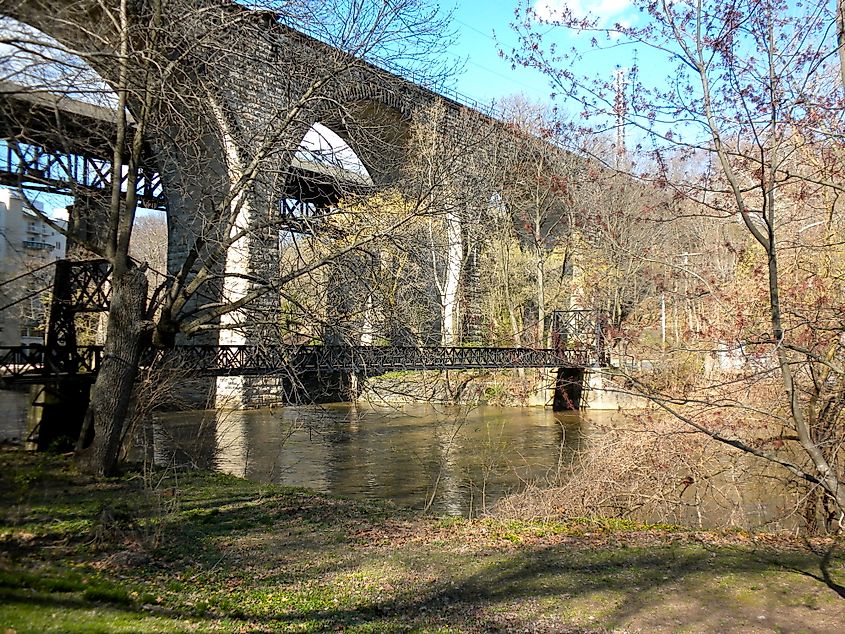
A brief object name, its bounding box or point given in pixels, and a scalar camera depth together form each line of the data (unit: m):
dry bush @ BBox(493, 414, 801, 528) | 9.12
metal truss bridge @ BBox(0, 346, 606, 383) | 10.00
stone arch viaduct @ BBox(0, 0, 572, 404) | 7.65
